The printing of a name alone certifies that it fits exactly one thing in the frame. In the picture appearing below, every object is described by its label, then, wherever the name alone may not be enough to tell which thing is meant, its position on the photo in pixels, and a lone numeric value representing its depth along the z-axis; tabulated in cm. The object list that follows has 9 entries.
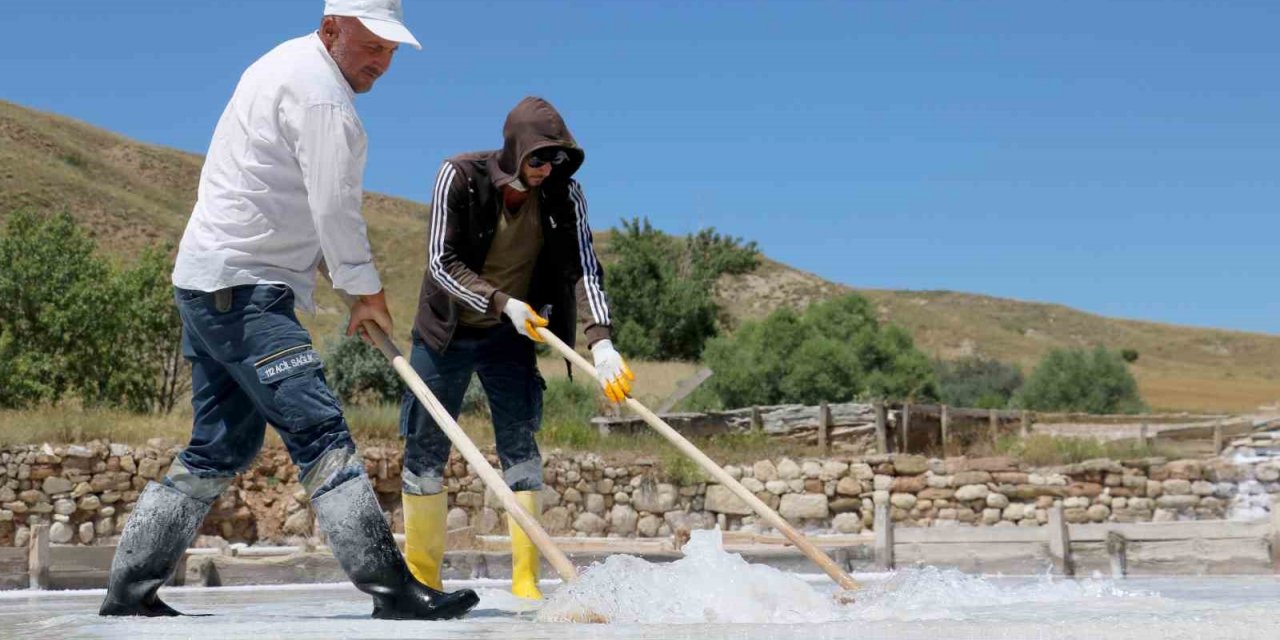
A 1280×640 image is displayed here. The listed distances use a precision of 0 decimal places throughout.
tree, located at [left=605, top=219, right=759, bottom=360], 3947
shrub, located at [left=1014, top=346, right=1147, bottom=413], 3319
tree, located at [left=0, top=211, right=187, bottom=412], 2003
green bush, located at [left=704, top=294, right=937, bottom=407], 2606
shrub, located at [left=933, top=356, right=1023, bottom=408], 3428
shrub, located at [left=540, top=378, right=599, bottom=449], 1666
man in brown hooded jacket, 465
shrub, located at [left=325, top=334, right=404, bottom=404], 2114
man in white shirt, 346
